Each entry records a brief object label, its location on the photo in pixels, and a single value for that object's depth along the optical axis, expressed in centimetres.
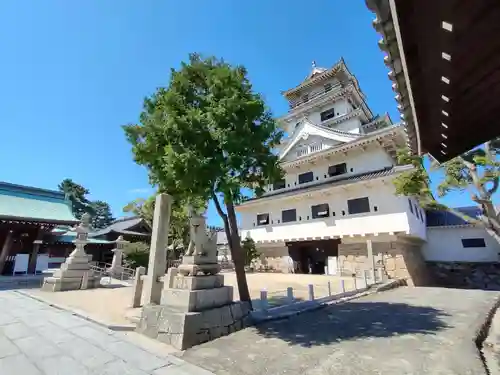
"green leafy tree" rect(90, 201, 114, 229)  5541
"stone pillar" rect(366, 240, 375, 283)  1424
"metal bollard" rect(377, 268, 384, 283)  1434
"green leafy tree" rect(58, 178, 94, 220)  5184
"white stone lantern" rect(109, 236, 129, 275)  1814
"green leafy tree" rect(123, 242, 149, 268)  2150
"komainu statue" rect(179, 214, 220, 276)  617
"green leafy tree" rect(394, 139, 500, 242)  923
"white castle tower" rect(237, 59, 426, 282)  1605
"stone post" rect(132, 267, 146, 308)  862
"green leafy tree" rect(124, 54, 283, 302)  610
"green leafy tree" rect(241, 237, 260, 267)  1798
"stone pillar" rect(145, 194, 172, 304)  734
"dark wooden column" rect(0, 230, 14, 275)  1723
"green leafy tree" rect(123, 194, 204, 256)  1923
